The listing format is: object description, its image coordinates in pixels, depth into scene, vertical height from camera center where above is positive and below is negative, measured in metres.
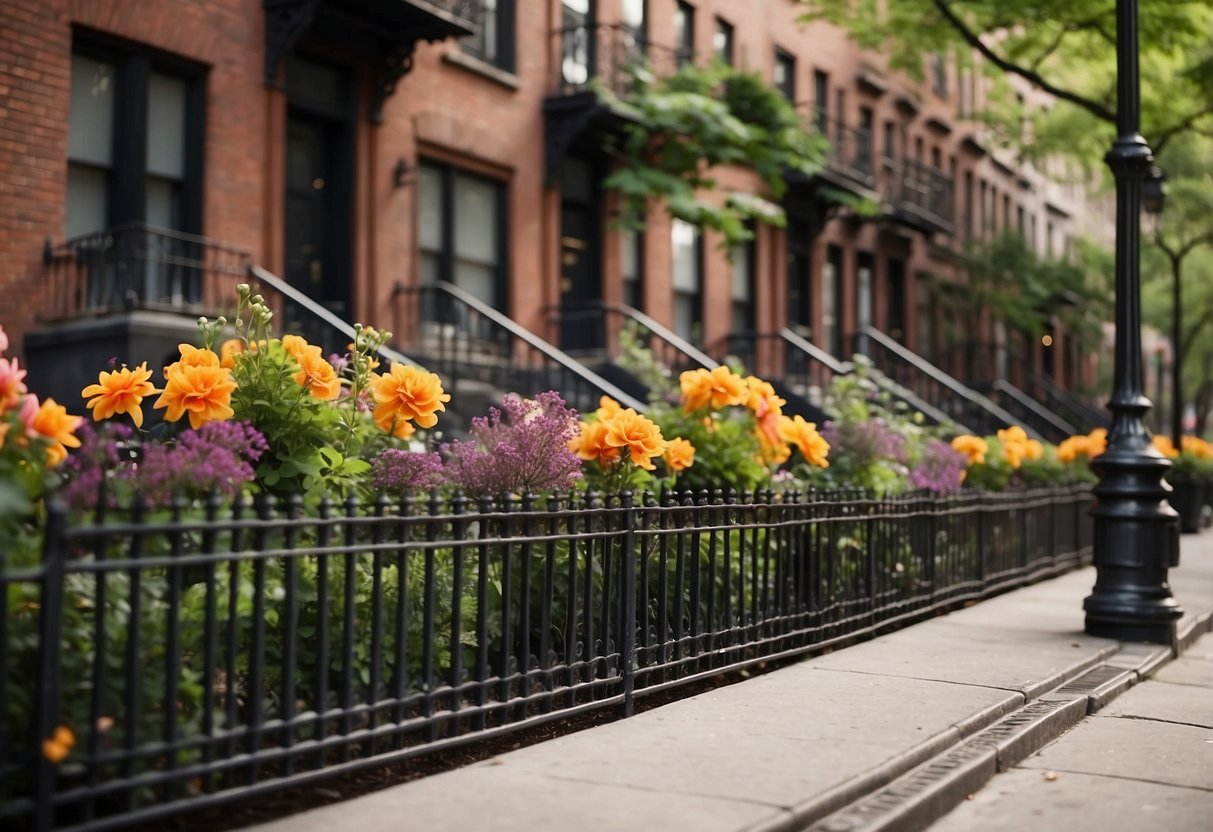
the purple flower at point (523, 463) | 7.15 +0.01
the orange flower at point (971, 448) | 14.66 +0.21
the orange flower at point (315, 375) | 6.23 +0.38
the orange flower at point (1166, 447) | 24.00 +0.40
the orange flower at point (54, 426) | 4.62 +0.11
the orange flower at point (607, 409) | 8.10 +0.32
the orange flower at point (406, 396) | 6.59 +0.31
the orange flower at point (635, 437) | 7.66 +0.15
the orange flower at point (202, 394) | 5.85 +0.27
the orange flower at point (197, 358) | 6.06 +0.43
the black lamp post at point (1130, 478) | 10.12 -0.06
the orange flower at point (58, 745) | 3.89 -0.77
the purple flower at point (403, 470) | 6.64 -0.03
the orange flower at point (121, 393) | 6.04 +0.29
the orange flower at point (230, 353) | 6.45 +0.49
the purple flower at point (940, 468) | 12.90 +0.00
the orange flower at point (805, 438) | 9.77 +0.19
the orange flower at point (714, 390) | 9.26 +0.49
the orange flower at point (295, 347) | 6.29 +0.50
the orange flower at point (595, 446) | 7.76 +0.10
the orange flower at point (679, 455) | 8.48 +0.06
